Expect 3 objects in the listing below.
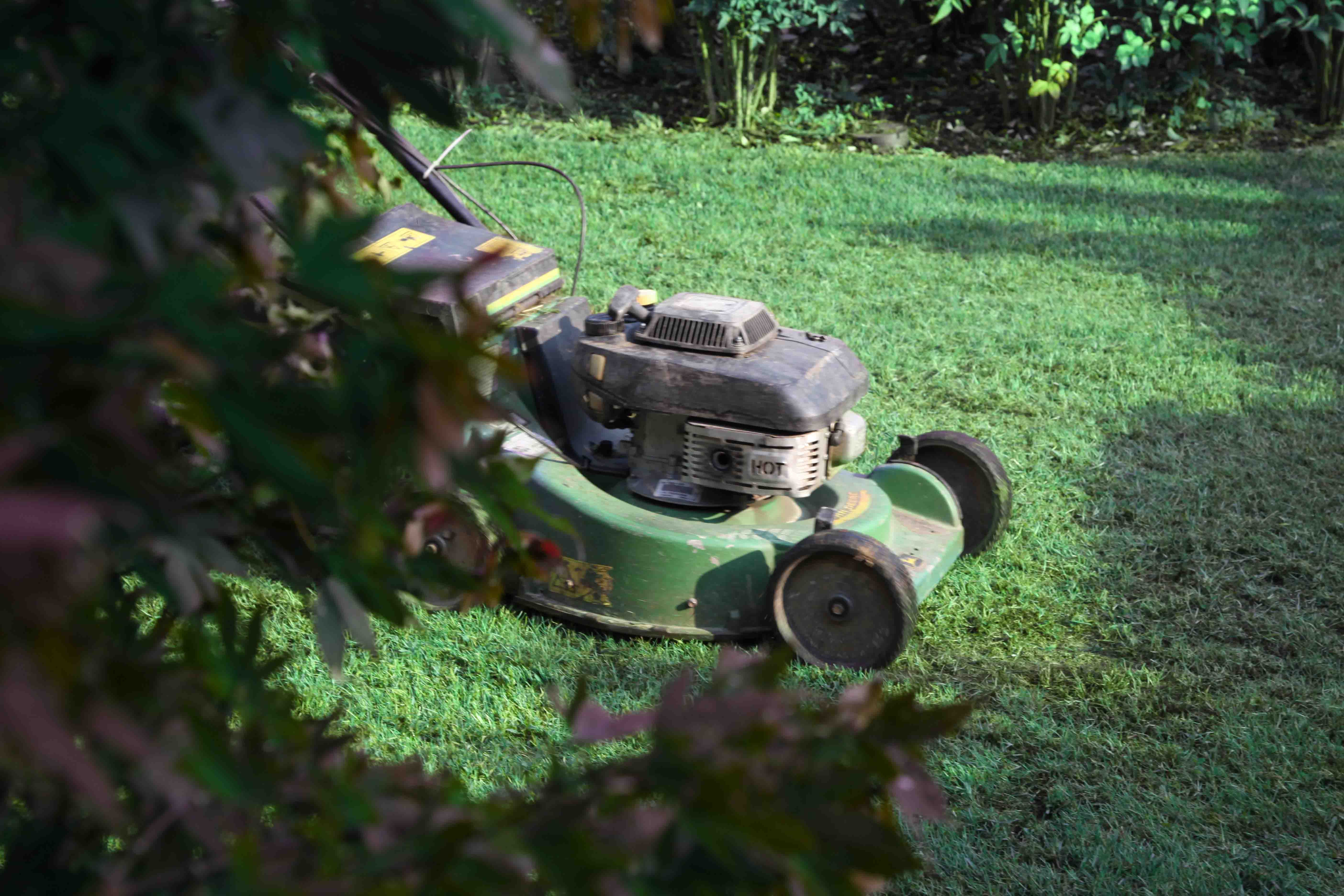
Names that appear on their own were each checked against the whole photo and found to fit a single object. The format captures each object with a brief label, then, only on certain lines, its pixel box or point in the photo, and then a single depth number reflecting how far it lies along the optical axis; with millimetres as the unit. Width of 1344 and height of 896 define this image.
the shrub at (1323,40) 14891
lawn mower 5453
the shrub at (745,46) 15398
